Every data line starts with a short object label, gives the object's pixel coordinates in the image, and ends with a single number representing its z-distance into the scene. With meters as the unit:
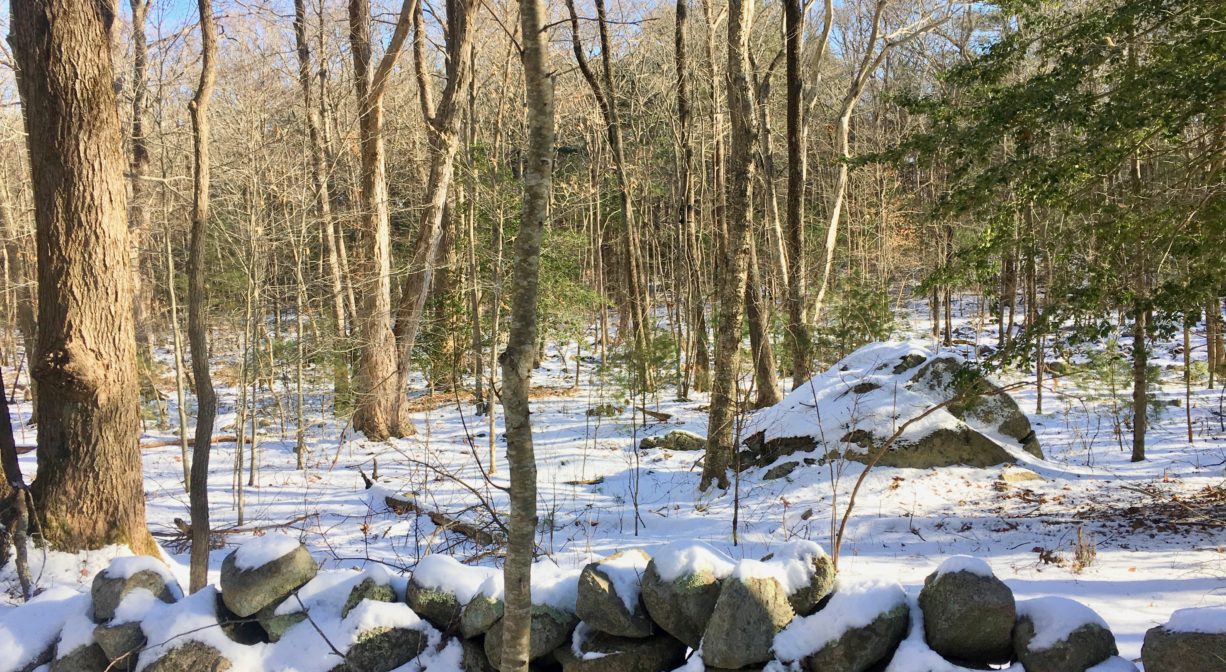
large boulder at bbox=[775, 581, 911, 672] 3.03
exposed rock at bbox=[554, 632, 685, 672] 3.36
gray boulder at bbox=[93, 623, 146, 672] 3.59
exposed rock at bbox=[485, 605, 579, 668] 3.42
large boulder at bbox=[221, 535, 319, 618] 3.61
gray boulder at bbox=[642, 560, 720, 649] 3.30
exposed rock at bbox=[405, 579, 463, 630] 3.60
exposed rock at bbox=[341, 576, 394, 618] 3.64
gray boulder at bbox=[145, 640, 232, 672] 3.44
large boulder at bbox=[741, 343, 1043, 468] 7.58
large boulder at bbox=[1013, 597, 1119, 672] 2.78
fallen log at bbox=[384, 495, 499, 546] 5.80
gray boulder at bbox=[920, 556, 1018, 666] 2.95
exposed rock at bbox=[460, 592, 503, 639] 3.44
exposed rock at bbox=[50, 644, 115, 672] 3.62
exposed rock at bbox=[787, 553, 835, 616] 3.22
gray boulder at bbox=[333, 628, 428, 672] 3.45
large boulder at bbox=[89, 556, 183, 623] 3.74
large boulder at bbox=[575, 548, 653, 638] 3.31
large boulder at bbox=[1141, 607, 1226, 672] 2.48
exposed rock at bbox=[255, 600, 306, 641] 3.63
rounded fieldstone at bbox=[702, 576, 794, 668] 3.12
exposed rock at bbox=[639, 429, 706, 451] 10.65
